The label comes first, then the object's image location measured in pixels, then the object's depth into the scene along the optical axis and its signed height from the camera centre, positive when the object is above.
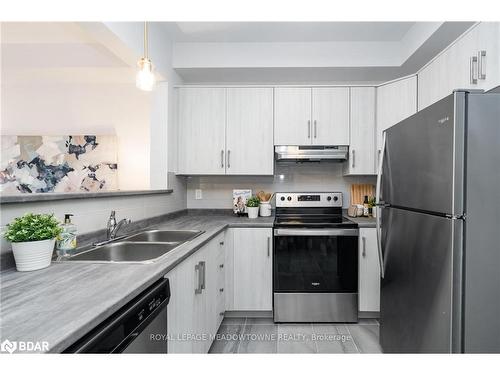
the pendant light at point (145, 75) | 1.55 +0.62
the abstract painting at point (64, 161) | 3.07 +0.25
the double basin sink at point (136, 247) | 1.39 -0.38
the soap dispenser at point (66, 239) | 1.21 -0.26
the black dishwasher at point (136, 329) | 0.69 -0.44
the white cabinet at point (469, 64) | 1.39 +0.72
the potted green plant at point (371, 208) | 2.66 -0.24
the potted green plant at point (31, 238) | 1.01 -0.21
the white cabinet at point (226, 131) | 2.64 +0.51
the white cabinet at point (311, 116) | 2.60 +0.65
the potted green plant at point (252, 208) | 2.67 -0.25
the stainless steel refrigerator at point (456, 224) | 1.10 -0.17
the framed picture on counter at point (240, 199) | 2.78 -0.17
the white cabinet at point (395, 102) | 2.38 +0.74
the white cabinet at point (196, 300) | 1.21 -0.64
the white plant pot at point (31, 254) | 1.01 -0.28
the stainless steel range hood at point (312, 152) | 2.59 +0.30
